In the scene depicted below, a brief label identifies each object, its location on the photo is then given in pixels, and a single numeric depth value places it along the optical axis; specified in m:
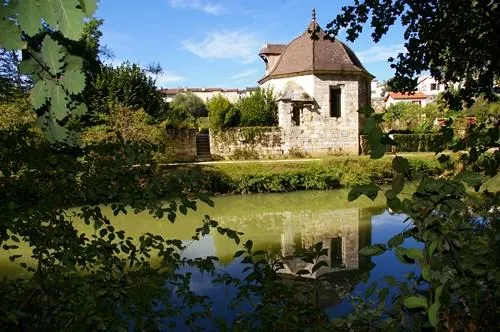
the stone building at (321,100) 22.52
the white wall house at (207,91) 69.06
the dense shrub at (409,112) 31.90
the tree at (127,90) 19.66
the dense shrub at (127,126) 16.78
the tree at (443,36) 3.71
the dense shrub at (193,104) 47.50
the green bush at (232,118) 22.81
